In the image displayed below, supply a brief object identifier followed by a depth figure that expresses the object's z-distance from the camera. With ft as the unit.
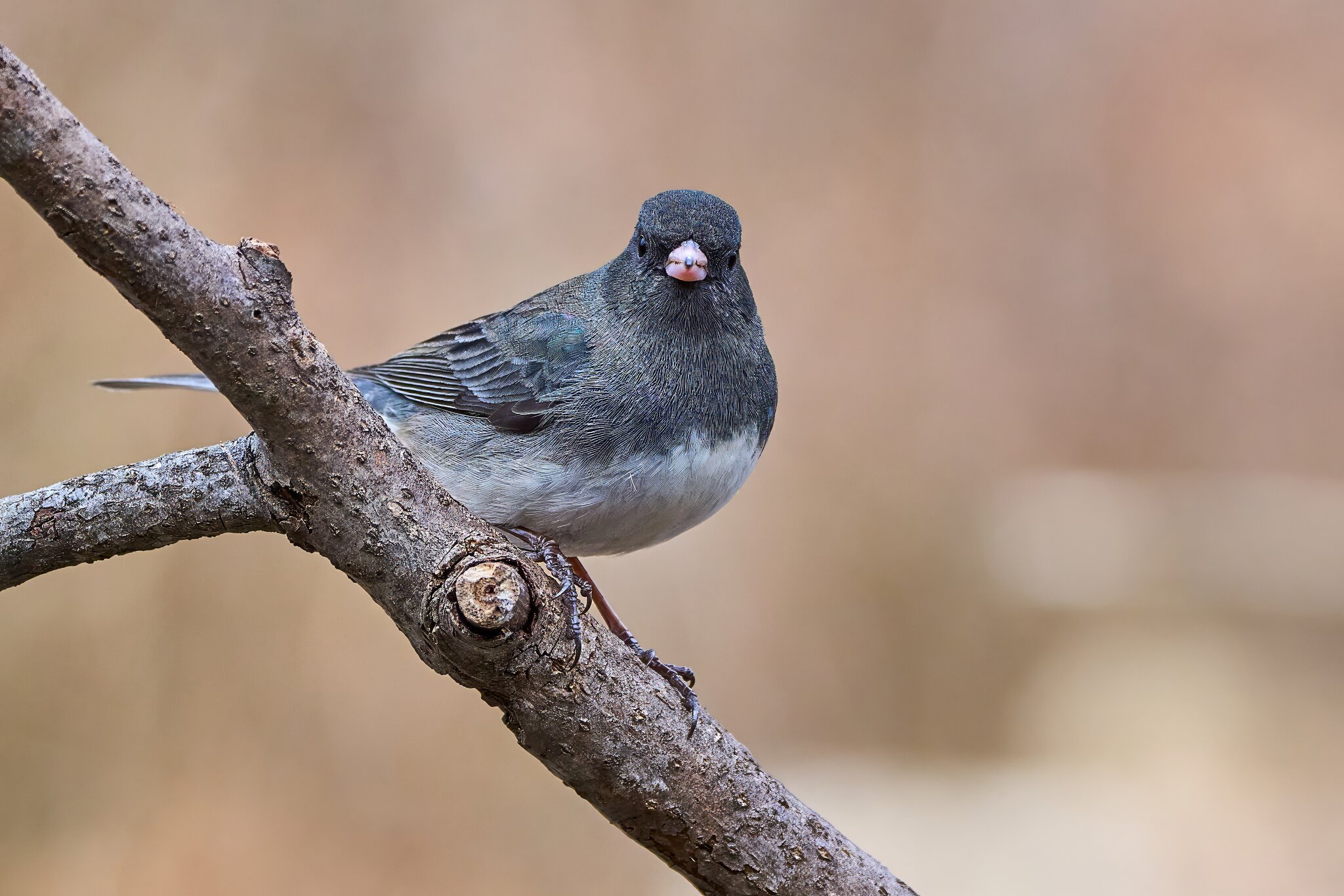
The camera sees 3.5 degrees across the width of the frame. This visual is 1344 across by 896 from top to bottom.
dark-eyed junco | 13.22
